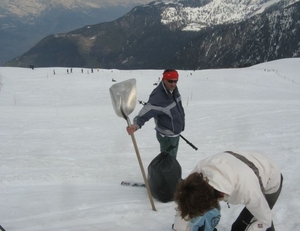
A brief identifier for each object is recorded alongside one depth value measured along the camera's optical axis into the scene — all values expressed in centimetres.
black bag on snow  489
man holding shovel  474
